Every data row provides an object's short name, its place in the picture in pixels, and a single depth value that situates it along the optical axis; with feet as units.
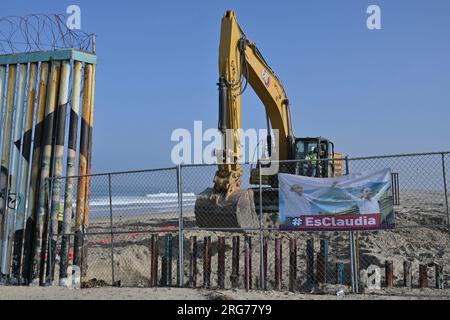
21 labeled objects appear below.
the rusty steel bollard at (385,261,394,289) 30.04
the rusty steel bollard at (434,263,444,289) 29.35
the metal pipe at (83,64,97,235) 34.35
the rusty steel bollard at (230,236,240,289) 31.04
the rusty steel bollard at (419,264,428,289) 29.25
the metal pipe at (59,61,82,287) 33.32
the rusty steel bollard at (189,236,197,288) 31.45
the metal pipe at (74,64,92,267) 33.73
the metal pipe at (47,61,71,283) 33.45
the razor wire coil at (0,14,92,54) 34.30
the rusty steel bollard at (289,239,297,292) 30.96
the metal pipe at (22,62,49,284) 33.83
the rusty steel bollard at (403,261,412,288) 30.60
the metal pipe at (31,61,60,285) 33.30
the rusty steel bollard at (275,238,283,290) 30.83
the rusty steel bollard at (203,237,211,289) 30.35
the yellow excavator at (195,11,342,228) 42.73
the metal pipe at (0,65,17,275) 34.47
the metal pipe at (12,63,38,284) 34.01
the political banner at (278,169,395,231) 27.07
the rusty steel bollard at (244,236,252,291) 30.02
